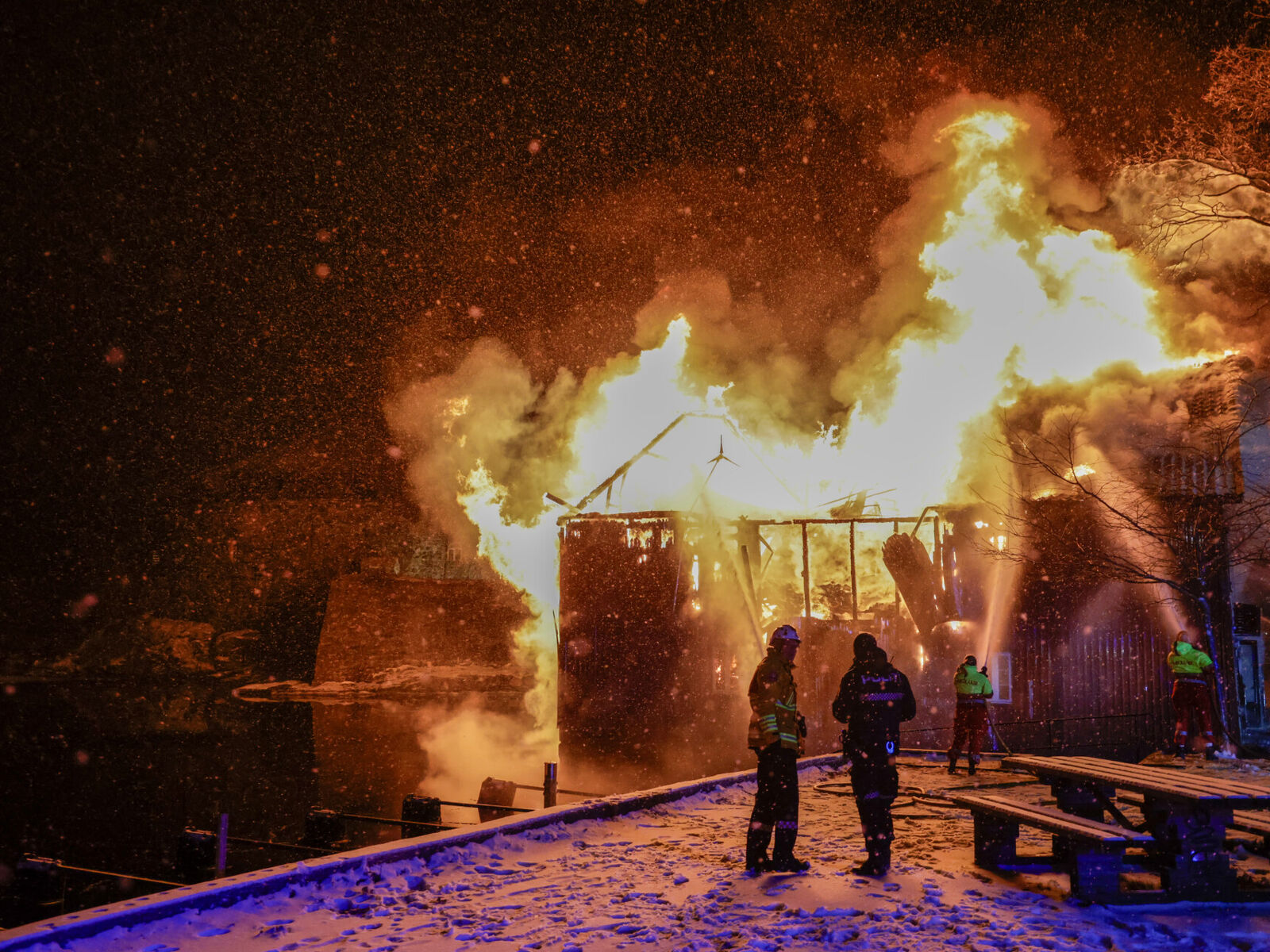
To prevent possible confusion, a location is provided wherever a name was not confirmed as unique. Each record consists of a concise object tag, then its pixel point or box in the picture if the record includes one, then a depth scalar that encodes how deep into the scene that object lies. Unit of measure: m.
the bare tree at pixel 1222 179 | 12.55
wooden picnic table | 4.80
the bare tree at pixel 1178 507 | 15.68
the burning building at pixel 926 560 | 17.31
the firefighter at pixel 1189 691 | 12.80
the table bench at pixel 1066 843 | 4.91
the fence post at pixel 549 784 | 10.65
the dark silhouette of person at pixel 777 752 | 5.87
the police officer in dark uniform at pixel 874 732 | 5.81
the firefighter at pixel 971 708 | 11.73
